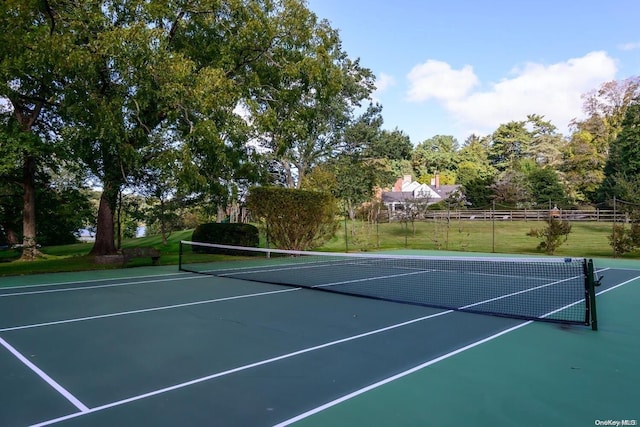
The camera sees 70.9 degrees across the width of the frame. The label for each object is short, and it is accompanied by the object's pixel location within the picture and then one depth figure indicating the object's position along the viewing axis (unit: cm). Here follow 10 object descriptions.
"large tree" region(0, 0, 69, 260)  1079
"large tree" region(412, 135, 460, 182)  6919
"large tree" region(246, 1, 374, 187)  1457
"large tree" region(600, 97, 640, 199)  3672
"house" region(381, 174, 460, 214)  5315
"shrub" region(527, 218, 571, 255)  1814
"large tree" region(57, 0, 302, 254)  1127
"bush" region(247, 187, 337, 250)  1680
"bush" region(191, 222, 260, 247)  1794
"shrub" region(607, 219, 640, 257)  1656
